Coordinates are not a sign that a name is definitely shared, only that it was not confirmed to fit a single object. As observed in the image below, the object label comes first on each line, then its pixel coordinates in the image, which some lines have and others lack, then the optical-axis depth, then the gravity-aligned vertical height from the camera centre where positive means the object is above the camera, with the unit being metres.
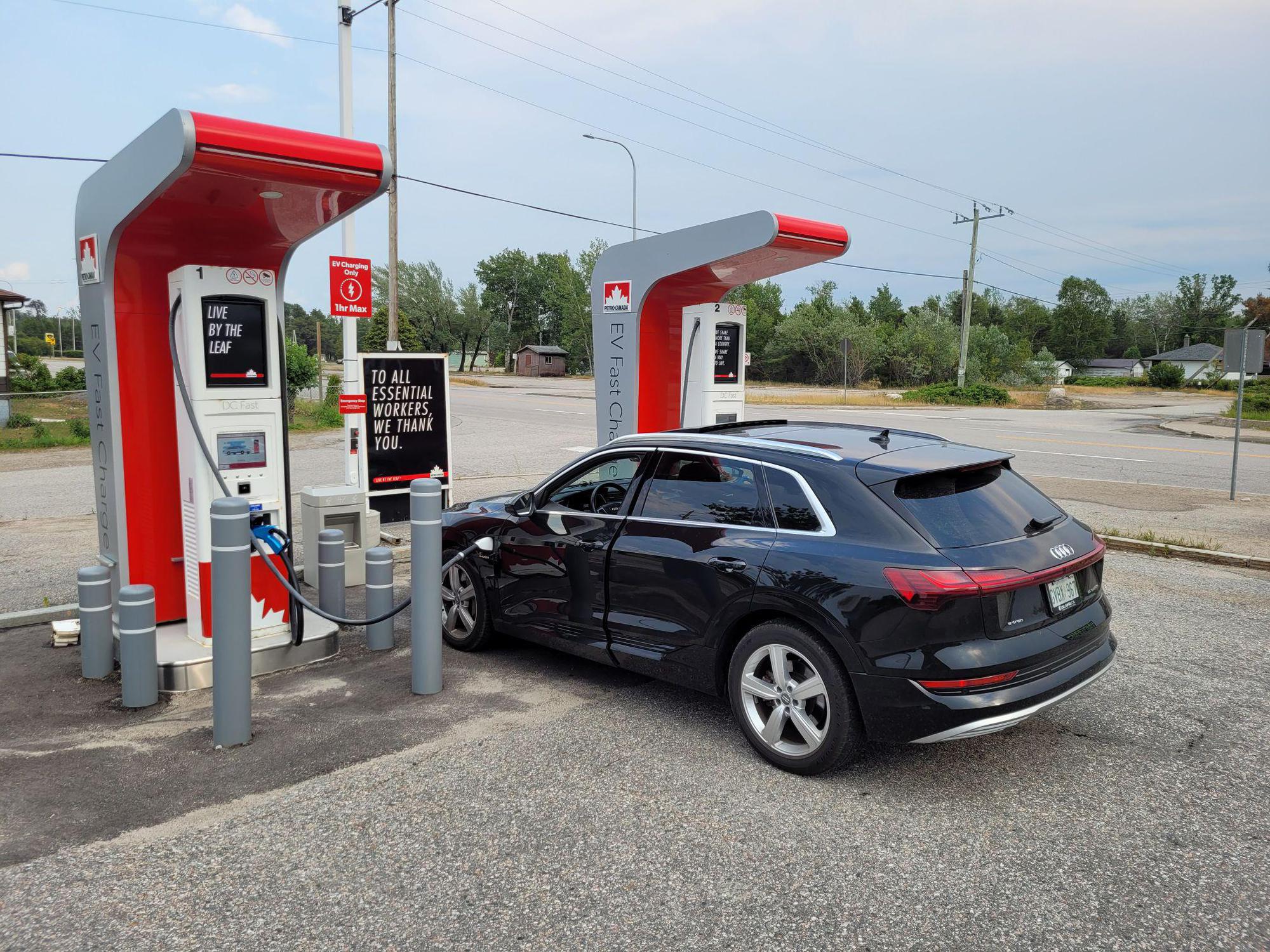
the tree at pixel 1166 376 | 64.50 +0.56
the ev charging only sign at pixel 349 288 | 9.44 +0.89
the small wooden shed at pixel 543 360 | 80.88 +1.39
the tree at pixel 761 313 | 74.06 +5.76
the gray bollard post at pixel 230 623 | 4.47 -1.23
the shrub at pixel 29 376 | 31.62 -0.24
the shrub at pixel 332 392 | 28.45 -0.61
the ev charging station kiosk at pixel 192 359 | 5.29 +0.08
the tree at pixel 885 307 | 105.31 +8.73
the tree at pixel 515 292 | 95.38 +8.71
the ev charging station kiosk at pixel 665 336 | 9.17 +0.43
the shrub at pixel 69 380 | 32.34 -0.33
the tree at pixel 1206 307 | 123.56 +10.39
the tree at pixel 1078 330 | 114.25 +6.57
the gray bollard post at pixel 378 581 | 5.94 -1.34
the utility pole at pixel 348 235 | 9.35 +1.54
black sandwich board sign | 9.82 -0.57
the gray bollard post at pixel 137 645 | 4.93 -1.47
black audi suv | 3.77 -0.93
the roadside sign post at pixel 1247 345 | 12.04 +0.52
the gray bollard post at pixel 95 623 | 5.37 -1.48
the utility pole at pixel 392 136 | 21.92 +5.88
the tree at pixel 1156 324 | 126.50 +8.20
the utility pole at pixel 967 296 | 45.19 +4.29
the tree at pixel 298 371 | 27.59 +0.08
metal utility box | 7.92 -1.25
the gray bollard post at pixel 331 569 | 6.35 -1.35
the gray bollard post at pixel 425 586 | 5.10 -1.18
